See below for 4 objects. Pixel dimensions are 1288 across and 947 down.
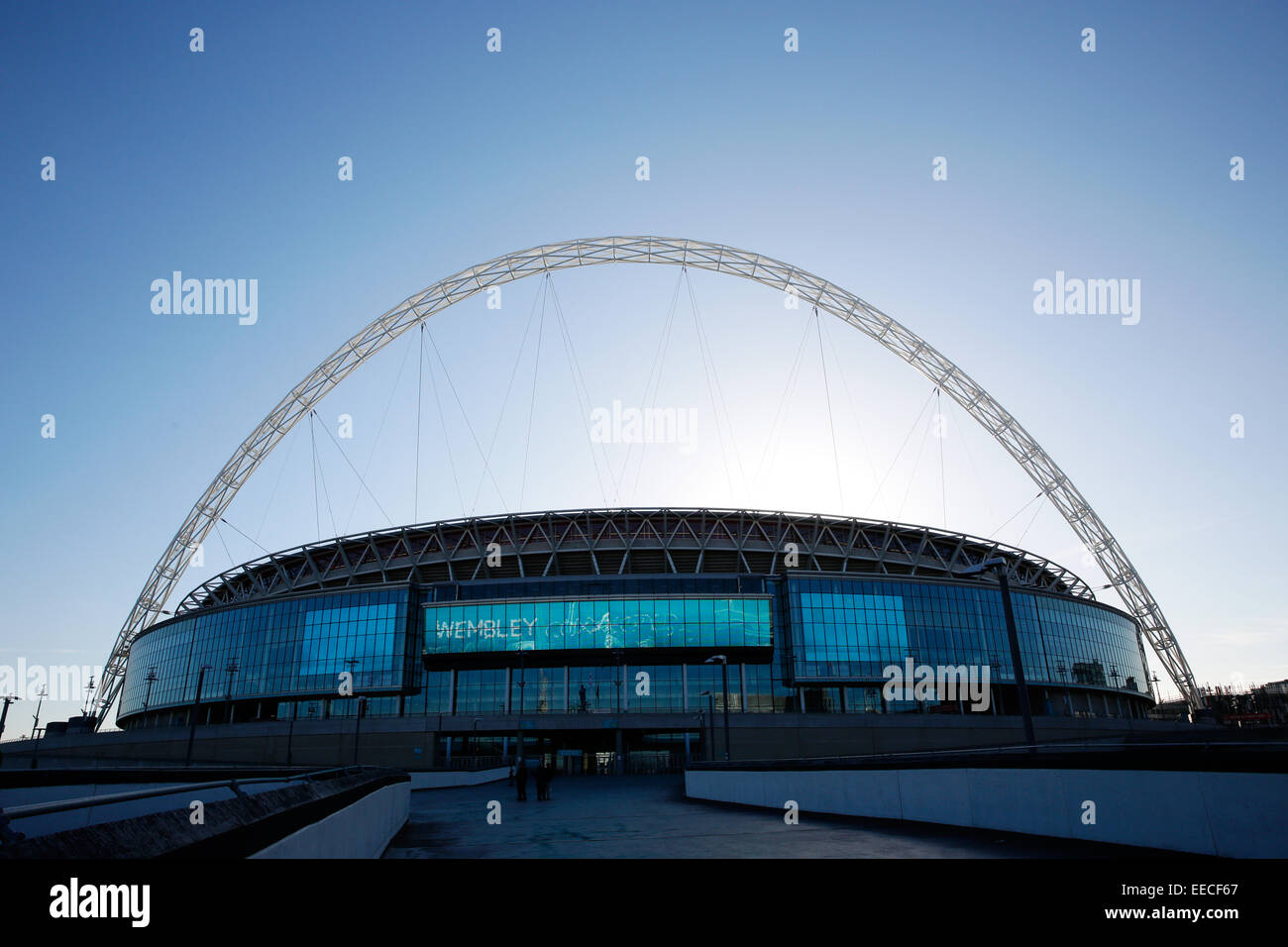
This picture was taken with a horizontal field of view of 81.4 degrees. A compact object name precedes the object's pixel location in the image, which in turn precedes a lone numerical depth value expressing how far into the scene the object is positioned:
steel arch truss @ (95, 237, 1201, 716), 77.25
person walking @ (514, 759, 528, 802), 27.95
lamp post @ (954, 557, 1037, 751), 20.22
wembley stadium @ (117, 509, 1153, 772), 70.25
